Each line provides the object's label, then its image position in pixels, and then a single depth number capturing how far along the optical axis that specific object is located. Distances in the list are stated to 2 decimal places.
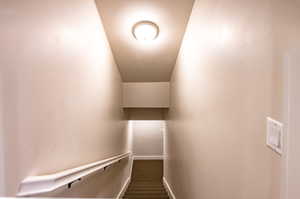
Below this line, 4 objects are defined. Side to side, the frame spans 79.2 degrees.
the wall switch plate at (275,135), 0.62
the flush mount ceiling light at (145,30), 1.82
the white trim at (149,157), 4.69
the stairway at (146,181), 3.10
